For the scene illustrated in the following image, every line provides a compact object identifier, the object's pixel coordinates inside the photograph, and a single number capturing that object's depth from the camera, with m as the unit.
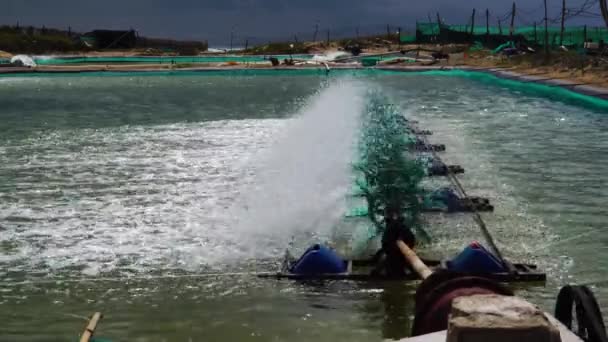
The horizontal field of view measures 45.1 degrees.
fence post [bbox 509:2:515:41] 64.74
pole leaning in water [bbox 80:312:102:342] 4.69
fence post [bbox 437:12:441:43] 86.31
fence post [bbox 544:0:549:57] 45.50
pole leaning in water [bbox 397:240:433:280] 6.56
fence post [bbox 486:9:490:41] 80.19
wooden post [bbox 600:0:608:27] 31.64
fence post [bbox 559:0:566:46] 43.69
